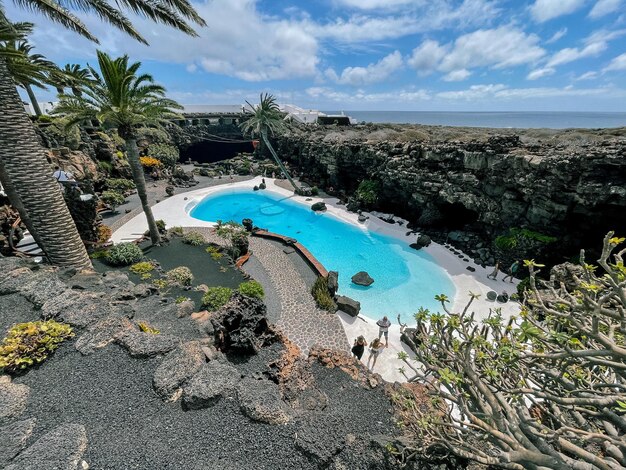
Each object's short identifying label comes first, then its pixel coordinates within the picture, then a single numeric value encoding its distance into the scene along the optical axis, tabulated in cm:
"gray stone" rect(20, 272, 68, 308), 752
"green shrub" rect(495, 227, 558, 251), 1777
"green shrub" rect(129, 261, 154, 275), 1472
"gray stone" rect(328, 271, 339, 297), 1532
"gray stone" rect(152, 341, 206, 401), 552
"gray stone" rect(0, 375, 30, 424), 471
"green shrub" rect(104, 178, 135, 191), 2880
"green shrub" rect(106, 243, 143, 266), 1542
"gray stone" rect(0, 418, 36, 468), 407
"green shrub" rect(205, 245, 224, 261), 1816
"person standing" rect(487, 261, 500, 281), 1807
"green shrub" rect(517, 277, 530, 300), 1584
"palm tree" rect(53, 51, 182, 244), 1428
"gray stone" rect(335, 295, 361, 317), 1442
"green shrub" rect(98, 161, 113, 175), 2970
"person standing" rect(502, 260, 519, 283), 1719
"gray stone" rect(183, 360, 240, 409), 535
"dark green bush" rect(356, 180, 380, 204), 2984
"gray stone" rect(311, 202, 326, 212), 3084
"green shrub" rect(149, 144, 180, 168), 3919
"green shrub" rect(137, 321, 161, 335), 791
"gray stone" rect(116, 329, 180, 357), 618
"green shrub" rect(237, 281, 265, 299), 1373
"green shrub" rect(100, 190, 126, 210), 2561
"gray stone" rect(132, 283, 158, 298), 1146
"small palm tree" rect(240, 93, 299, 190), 3541
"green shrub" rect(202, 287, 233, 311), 1222
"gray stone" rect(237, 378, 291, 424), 523
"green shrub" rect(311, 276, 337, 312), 1445
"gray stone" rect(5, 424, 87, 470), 391
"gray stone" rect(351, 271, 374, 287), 1812
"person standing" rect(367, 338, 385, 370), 1180
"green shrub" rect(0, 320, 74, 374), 553
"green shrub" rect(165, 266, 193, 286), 1427
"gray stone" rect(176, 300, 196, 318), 1051
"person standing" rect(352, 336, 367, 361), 1150
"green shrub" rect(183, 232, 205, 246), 1975
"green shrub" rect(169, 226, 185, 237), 2122
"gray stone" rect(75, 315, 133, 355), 621
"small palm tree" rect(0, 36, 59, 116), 908
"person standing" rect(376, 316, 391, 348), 1266
